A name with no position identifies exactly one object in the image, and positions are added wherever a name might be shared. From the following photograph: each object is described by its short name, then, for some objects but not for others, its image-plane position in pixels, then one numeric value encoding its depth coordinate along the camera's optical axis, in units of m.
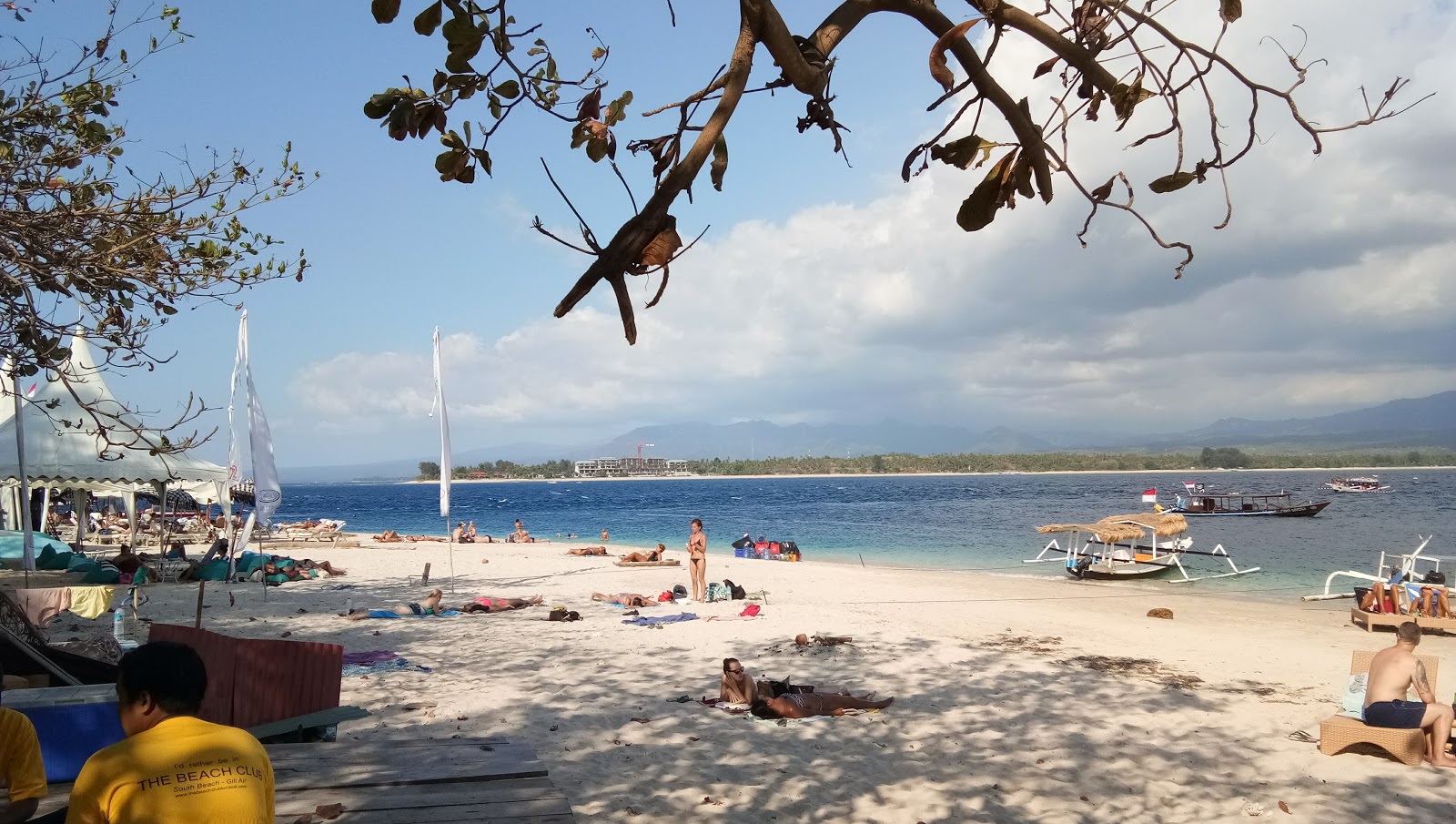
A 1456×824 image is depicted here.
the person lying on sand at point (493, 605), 13.22
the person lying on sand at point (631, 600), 13.93
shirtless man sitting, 6.34
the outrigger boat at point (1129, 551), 20.84
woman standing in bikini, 14.32
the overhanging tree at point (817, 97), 1.75
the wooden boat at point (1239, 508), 43.75
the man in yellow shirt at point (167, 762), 2.10
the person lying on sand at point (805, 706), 7.36
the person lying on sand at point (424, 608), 12.80
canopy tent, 15.10
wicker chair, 6.32
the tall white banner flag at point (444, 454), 14.95
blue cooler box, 3.83
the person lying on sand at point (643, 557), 22.41
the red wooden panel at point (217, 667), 4.73
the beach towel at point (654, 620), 12.22
